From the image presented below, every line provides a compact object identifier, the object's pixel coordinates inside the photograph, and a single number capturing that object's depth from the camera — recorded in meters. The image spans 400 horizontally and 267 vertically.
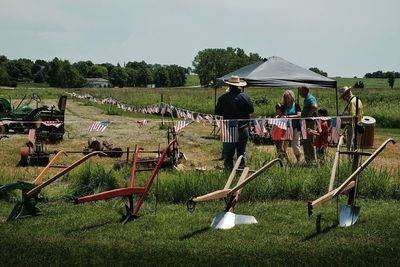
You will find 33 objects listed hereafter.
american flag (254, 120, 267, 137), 10.99
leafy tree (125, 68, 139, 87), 136.88
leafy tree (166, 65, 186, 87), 129.75
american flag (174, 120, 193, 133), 8.74
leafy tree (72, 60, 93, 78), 160.01
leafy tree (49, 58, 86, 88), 117.38
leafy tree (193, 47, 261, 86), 89.75
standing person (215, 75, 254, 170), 8.87
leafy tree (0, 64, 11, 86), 102.81
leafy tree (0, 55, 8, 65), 145.19
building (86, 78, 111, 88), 135.19
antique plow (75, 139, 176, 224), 5.70
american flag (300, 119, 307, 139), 9.80
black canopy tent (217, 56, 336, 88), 12.97
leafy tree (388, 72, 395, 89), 67.62
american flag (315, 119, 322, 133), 10.46
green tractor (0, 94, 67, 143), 14.59
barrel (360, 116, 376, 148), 11.65
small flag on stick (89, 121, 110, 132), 9.15
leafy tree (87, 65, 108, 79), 161.93
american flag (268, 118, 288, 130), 9.13
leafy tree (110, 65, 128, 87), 141.38
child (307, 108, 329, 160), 10.73
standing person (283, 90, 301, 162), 10.34
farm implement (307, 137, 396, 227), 5.69
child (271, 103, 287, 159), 9.95
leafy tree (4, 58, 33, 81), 143.50
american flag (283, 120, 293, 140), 9.95
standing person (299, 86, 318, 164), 10.44
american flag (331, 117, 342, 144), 9.09
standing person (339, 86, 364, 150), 9.96
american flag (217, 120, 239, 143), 8.66
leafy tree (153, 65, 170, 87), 130.75
